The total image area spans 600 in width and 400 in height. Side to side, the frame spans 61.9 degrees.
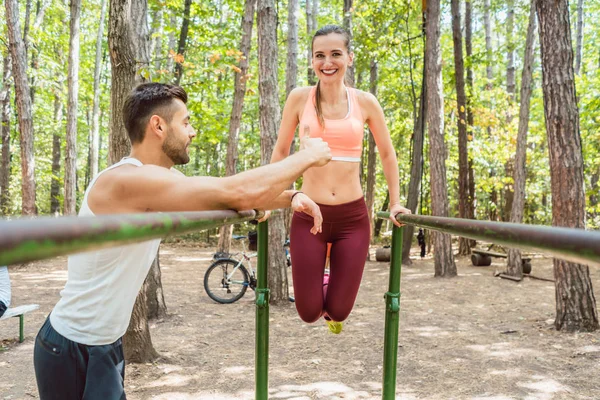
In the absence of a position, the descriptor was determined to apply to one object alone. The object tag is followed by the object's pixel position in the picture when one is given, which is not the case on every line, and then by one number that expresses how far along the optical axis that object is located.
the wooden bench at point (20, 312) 4.73
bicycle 7.42
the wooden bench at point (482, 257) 11.32
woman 2.71
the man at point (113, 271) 1.57
